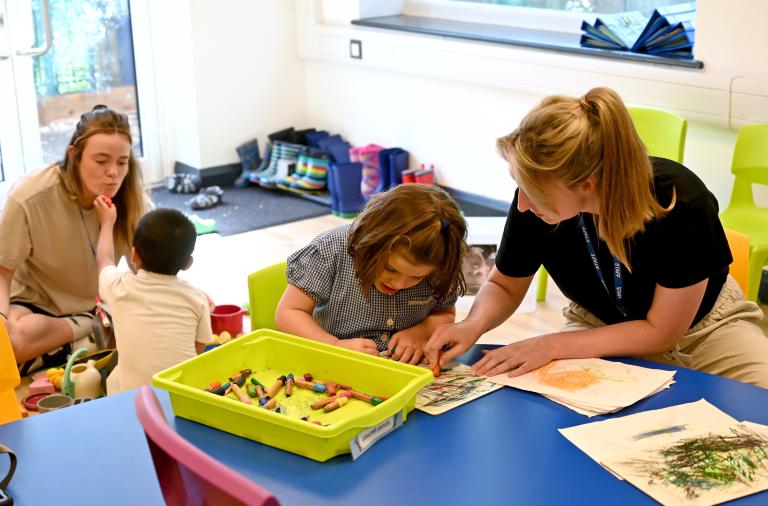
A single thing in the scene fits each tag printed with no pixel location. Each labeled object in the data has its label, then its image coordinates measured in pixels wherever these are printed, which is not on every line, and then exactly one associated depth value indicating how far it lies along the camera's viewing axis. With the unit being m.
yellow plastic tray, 1.46
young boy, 2.51
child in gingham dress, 1.89
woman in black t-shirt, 1.73
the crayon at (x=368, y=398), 1.62
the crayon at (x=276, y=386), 1.68
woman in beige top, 2.90
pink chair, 1.04
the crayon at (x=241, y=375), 1.71
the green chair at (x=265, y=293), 2.08
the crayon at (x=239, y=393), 1.62
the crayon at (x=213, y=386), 1.65
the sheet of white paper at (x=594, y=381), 1.65
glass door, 4.72
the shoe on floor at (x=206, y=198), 5.02
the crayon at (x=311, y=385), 1.69
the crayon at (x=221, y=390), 1.64
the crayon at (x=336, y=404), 1.62
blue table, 1.38
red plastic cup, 3.19
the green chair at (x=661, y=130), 3.42
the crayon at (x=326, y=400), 1.63
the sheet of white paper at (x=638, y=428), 1.50
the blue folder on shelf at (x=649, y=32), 3.71
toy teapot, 2.72
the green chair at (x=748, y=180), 3.28
